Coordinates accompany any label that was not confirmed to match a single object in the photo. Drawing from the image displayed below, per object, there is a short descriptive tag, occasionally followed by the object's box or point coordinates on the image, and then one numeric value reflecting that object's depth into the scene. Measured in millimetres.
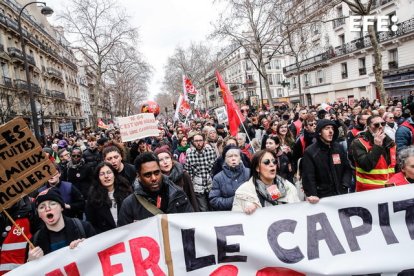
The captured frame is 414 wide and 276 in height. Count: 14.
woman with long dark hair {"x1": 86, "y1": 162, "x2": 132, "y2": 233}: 3527
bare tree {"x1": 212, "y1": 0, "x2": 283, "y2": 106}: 24241
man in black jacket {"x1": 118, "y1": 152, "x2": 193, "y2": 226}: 2900
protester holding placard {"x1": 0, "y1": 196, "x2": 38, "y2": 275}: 3369
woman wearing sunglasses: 3060
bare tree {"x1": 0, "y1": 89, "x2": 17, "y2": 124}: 15292
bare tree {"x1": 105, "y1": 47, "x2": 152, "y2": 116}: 35966
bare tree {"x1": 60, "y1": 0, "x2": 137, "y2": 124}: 31781
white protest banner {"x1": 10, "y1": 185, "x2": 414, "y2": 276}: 2635
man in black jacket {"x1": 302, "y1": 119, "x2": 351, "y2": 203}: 3938
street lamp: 14500
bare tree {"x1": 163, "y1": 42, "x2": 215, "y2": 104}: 56188
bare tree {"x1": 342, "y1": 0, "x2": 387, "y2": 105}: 13922
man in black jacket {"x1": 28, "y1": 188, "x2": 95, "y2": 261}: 2838
